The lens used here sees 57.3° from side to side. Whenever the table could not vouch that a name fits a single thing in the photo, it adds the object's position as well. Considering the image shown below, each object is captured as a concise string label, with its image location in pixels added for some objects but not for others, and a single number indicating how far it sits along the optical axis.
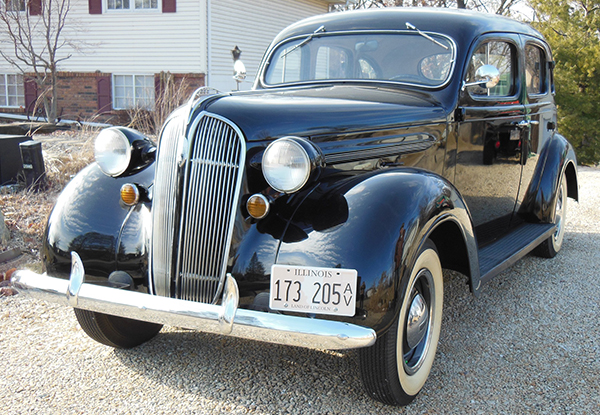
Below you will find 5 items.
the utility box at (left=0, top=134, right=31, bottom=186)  6.26
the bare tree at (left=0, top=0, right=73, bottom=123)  14.11
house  14.41
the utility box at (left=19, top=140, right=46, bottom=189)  5.80
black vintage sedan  2.15
